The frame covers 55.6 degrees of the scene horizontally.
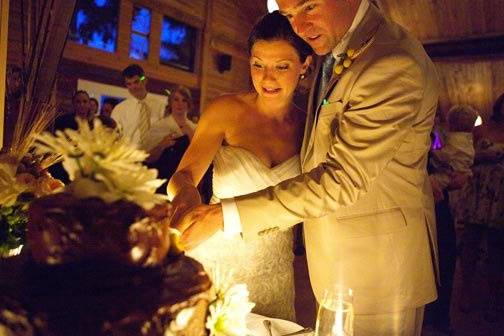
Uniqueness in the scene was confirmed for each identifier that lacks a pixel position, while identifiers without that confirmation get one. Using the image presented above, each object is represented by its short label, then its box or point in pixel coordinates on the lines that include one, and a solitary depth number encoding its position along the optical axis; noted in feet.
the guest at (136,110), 17.83
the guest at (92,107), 17.37
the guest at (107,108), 22.88
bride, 7.82
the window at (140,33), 27.30
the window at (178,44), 29.96
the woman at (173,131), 16.05
